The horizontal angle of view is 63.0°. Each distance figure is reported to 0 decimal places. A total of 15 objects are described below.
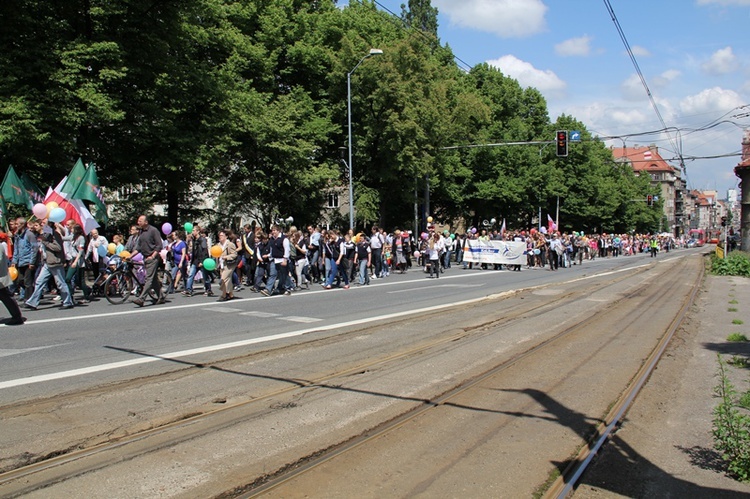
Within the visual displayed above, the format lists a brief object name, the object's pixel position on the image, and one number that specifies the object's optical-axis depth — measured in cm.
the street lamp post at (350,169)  3011
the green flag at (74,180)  1648
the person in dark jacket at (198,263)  1650
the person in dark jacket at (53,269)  1270
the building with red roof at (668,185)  15855
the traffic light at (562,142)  2880
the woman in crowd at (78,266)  1363
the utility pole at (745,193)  4022
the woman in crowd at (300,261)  1842
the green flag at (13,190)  1659
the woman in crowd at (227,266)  1482
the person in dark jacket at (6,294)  1016
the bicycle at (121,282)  1444
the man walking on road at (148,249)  1366
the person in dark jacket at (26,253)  1377
